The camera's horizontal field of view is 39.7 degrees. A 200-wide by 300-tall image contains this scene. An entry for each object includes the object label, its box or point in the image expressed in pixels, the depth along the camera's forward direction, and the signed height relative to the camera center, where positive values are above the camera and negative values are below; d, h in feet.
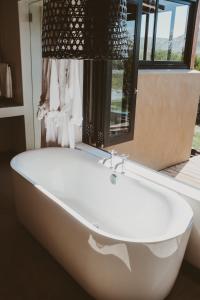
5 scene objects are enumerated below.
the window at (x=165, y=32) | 11.75 +1.52
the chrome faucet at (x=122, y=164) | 7.79 -2.66
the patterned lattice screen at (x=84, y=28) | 3.71 +0.49
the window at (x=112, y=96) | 9.82 -1.13
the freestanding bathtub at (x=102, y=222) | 5.08 -3.46
